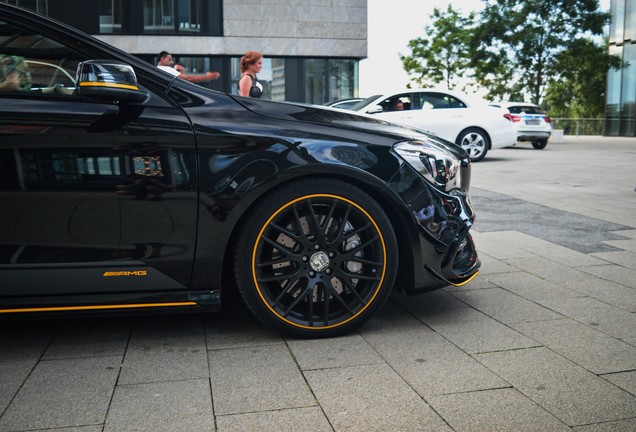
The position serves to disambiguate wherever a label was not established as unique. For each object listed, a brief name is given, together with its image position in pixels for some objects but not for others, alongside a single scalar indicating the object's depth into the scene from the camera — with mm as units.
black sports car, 3371
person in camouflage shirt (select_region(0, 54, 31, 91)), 3415
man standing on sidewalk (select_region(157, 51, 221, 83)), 10930
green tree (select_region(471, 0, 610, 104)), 30547
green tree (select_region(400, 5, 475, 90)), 45312
